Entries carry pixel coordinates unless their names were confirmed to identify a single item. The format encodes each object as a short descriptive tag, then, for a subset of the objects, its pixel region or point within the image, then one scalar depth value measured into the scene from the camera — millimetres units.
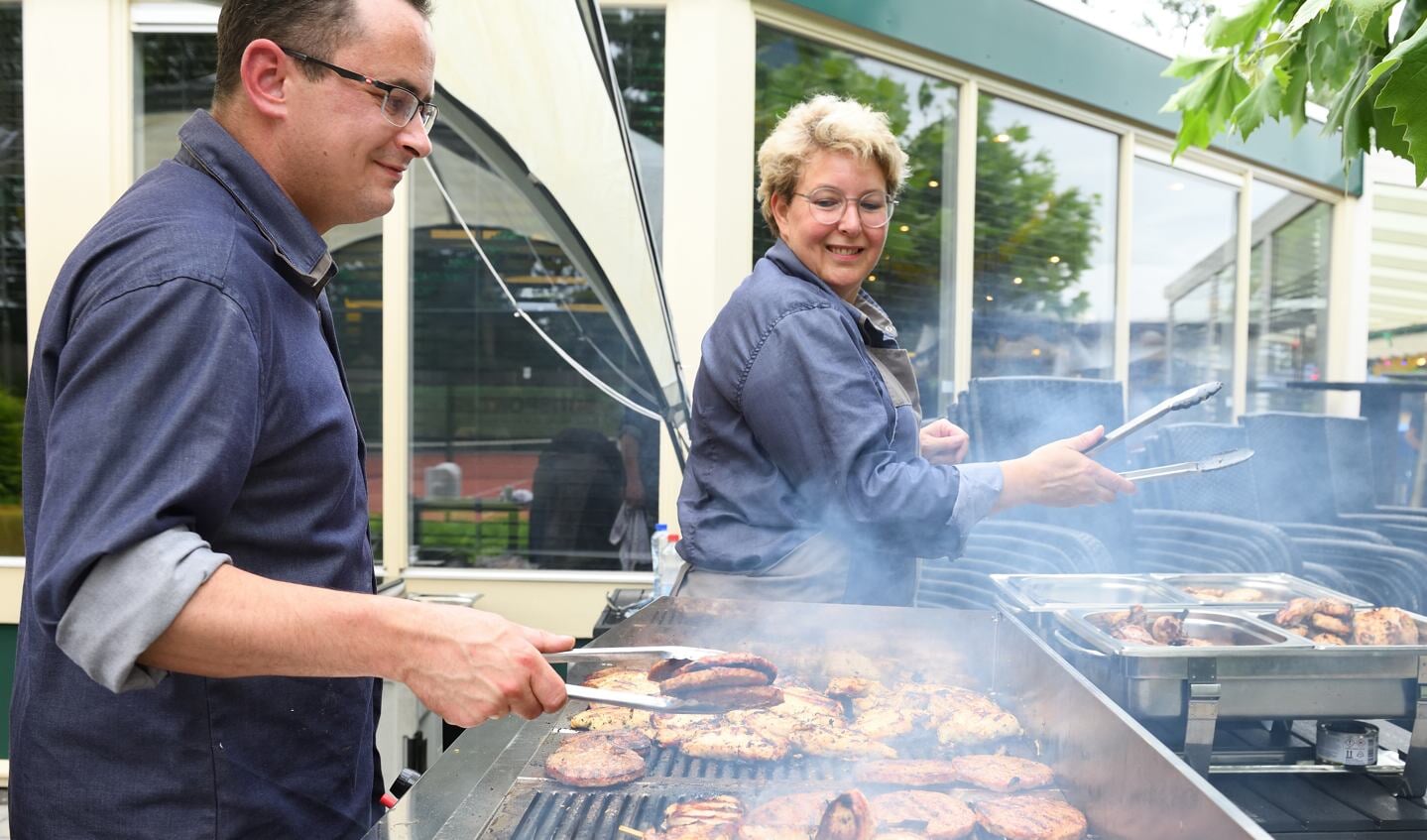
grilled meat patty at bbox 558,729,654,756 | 1868
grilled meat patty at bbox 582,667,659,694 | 2064
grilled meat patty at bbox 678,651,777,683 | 1903
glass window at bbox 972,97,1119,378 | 6289
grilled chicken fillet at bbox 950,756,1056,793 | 1751
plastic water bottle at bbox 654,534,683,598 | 4133
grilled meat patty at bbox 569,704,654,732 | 2002
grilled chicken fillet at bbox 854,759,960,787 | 1793
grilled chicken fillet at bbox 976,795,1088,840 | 1546
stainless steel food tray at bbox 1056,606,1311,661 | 1963
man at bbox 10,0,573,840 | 1120
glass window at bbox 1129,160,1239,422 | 7574
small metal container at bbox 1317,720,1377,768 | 2182
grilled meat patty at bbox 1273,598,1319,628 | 2309
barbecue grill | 1350
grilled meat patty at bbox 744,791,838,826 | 1597
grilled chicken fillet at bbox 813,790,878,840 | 1455
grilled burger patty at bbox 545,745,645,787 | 1711
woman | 2260
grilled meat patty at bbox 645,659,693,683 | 2043
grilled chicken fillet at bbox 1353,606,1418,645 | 2086
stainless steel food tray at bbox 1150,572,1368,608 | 2699
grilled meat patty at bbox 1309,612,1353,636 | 2180
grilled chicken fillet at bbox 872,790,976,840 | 1575
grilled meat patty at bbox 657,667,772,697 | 1850
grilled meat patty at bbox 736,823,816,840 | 1540
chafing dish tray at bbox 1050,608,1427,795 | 1957
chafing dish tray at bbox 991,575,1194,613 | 2648
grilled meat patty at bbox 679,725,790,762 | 1882
